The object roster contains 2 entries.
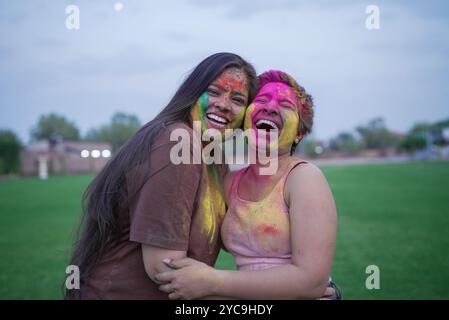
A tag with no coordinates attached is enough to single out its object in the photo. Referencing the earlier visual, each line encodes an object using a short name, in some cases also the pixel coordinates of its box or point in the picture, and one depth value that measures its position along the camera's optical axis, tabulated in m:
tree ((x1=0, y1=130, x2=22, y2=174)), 44.91
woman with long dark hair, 2.16
